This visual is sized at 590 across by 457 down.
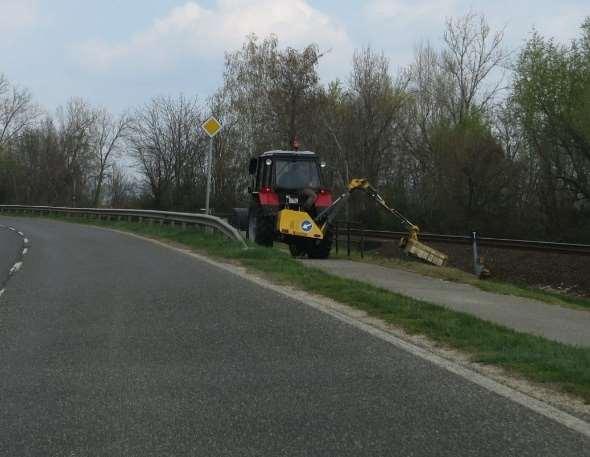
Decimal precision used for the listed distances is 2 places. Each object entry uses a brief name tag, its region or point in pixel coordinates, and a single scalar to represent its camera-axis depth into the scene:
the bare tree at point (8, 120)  78.69
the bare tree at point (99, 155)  82.00
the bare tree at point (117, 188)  76.35
